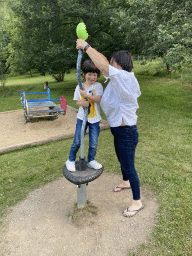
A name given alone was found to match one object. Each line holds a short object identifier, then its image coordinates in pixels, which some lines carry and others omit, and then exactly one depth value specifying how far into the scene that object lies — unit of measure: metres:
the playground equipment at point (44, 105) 6.68
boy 2.32
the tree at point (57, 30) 10.52
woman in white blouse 1.85
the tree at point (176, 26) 5.48
